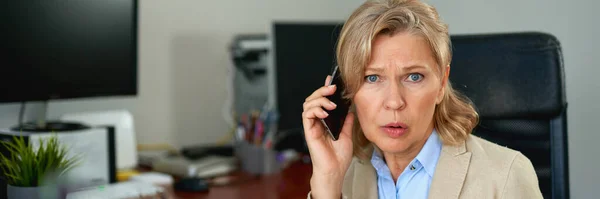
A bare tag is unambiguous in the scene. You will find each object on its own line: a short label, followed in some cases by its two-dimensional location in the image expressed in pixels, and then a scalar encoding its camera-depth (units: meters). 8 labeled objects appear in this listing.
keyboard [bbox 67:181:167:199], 1.52
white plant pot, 1.31
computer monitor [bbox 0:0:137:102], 1.60
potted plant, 1.31
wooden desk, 1.65
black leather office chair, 1.35
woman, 1.14
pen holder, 1.92
